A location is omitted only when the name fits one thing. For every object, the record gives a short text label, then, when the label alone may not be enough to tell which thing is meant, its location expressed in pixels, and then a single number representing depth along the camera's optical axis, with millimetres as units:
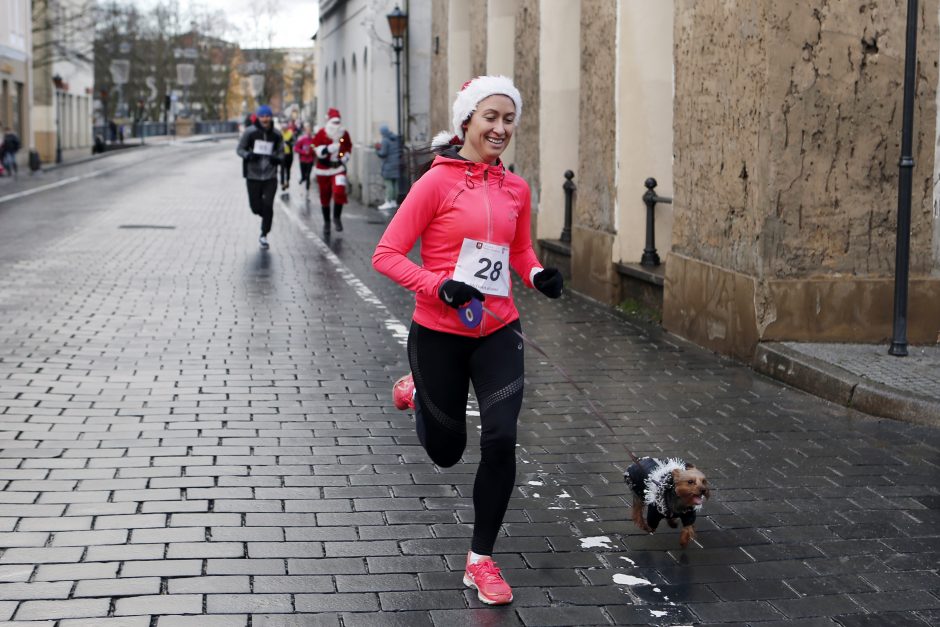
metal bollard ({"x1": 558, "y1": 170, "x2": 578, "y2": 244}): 16125
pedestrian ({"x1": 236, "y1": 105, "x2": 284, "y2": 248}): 18875
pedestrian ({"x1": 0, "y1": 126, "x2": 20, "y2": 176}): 42094
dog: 5391
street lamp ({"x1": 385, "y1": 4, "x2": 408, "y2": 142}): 29516
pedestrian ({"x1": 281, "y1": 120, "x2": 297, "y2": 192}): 35562
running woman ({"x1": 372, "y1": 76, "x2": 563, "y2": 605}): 5039
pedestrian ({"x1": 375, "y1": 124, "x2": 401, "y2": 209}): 29453
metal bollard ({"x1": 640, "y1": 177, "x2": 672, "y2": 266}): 13172
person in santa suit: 22797
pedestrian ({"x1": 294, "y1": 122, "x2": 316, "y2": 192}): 33094
